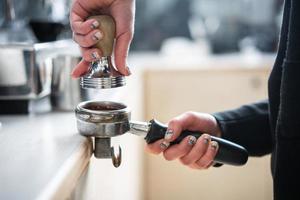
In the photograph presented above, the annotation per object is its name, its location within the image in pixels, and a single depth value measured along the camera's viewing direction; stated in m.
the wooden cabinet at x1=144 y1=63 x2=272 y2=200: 1.76
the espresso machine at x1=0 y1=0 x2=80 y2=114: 0.75
